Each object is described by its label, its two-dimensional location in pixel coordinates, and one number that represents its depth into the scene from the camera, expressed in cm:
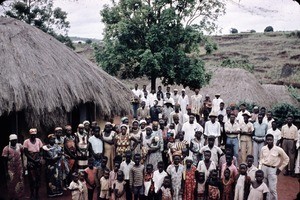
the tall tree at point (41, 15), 2091
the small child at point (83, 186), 754
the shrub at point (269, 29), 5200
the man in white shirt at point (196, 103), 1343
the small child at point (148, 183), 748
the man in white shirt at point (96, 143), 858
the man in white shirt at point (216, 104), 1290
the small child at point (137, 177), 752
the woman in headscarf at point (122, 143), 867
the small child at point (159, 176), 731
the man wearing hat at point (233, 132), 978
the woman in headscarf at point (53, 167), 839
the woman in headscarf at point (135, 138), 888
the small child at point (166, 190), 714
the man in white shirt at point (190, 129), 965
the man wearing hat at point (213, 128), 987
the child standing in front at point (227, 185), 727
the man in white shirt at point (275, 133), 982
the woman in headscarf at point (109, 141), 881
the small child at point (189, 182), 729
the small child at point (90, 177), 777
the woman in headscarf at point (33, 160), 820
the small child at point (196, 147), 855
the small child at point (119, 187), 737
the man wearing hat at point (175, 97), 1394
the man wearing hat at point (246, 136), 992
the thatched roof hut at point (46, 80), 931
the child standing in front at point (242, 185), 710
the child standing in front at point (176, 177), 734
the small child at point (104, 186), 746
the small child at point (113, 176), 746
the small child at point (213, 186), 711
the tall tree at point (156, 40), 1644
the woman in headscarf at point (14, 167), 799
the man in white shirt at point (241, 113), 1083
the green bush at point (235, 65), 2755
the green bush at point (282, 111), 1397
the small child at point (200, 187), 724
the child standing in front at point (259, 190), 686
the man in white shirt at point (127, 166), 769
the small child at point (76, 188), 737
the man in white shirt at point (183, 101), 1360
